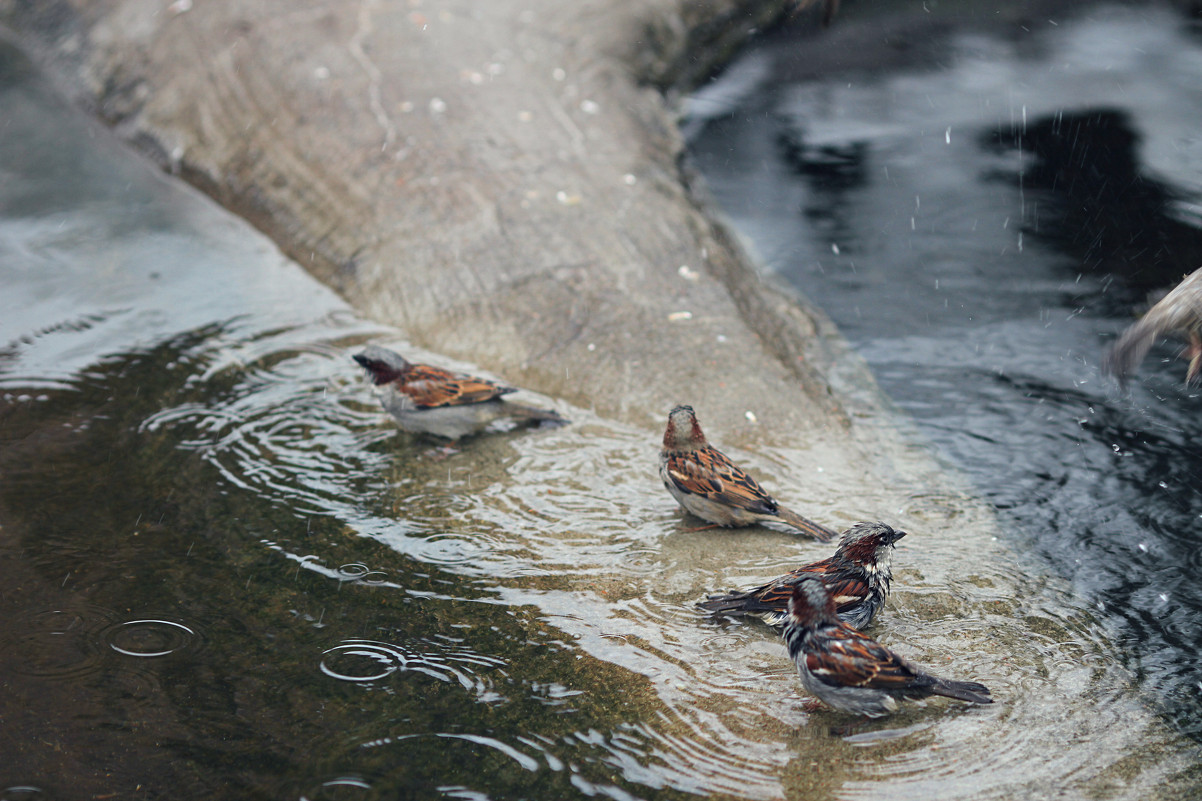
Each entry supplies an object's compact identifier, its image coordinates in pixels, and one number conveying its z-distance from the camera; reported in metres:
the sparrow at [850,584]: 4.24
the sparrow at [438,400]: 5.91
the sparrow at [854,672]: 3.74
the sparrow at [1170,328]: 4.74
